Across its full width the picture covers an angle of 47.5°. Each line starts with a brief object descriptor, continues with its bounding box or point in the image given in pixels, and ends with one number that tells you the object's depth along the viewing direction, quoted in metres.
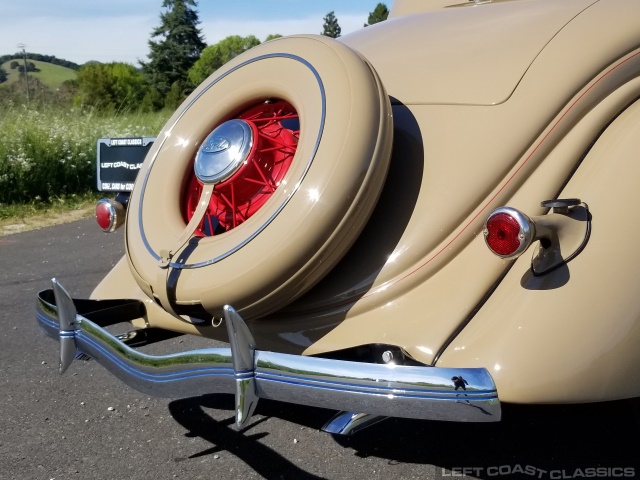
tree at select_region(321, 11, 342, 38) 52.26
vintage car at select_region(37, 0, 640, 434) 1.90
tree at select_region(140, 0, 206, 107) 41.56
